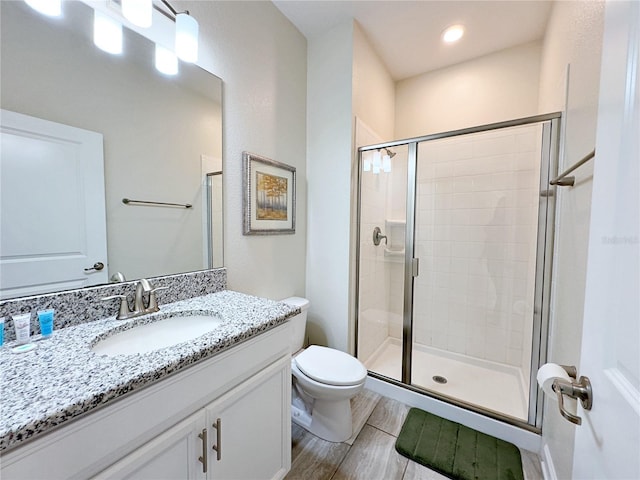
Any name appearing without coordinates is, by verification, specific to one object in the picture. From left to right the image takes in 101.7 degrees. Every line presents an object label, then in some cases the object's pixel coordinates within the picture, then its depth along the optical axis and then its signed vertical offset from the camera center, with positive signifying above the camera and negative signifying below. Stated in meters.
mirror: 0.86 +0.42
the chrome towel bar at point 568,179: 0.93 +0.23
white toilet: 1.40 -0.88
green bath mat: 1.30 -1.20
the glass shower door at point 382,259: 2.07 -0.26
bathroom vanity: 0.53 -0.46
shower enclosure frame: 1.42 -0.15
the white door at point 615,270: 0.38 -0.06
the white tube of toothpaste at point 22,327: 0.80 -0.32
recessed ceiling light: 1.88 +1.46
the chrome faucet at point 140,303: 1.03 -0.32
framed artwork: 1.58 +0.21
